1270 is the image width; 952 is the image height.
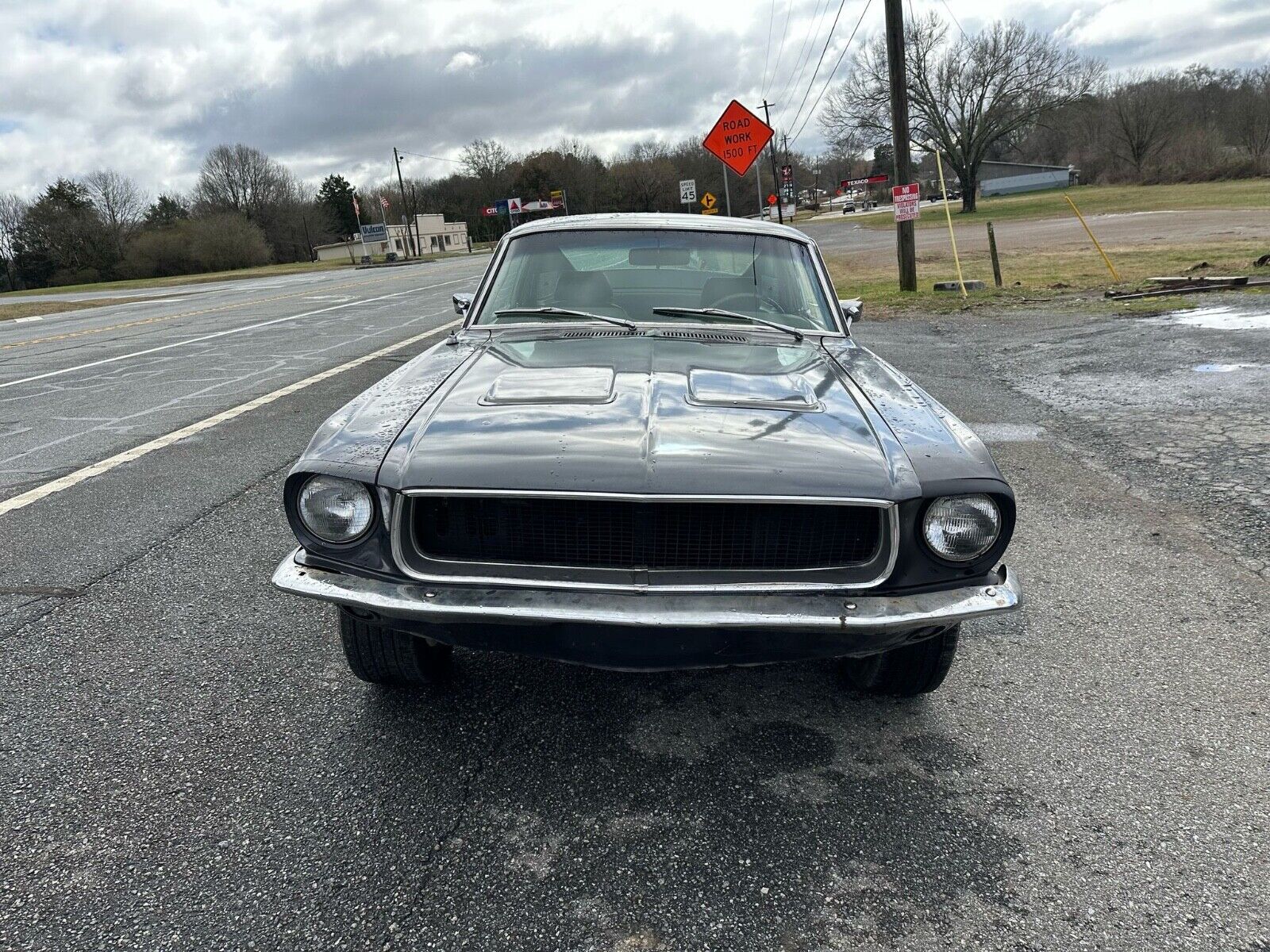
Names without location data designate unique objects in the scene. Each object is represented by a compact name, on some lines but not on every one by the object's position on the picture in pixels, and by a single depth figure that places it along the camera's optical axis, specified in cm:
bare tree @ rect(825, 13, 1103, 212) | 4822
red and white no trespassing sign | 1403
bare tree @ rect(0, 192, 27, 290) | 7144
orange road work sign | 1496
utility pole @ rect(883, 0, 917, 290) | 1430
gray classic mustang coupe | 207
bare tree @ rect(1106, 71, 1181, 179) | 7919
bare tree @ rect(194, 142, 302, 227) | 8950
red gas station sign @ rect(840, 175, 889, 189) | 10599
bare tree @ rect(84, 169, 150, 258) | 7194
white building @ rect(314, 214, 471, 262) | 7256
